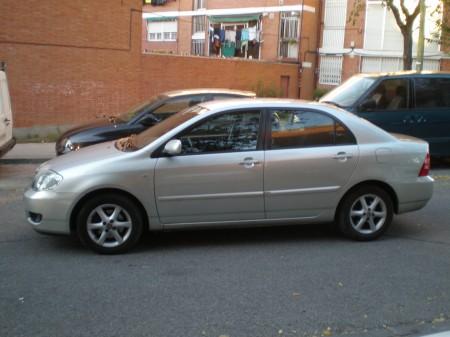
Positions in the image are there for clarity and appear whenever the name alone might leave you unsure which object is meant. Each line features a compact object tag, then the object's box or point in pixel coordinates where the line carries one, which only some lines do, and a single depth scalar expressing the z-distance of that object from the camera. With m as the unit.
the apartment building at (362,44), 28.53
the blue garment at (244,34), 32.16
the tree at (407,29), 19.52
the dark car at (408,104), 11.00
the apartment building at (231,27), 30.11
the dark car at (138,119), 9.74
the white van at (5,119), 10.48
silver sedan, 5.76
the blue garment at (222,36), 33.31
